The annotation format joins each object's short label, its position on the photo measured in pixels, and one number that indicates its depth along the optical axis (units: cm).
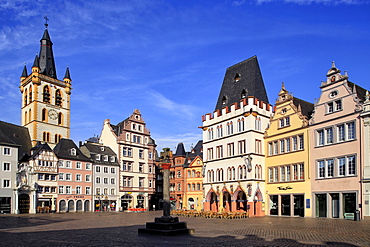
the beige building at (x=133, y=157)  7356
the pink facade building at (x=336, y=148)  3625
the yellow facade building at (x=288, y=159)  4259
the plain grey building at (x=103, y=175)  6931
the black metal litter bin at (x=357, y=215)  3399
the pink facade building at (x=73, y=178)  6391
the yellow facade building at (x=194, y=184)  7106
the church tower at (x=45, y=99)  7725
